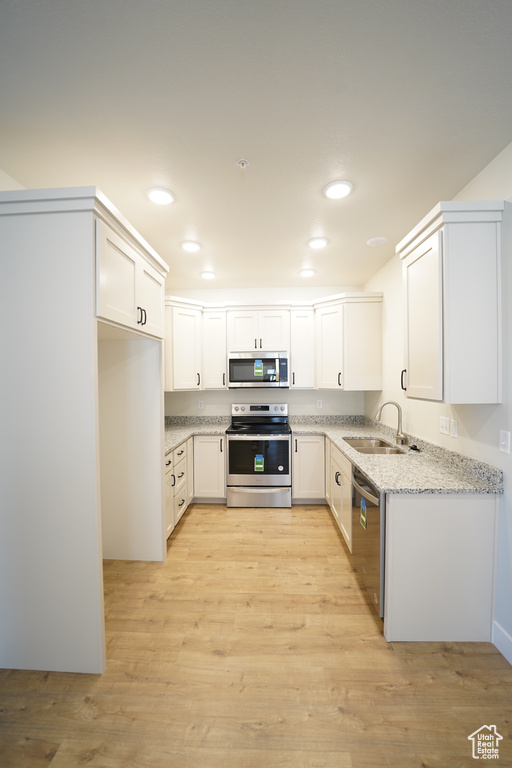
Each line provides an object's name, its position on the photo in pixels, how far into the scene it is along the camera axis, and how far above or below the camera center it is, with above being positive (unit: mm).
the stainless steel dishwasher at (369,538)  1672 -1008
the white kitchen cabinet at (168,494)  2554 -1019
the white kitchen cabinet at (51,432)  1404 -244
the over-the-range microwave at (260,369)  3609 +134
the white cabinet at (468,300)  1574 +423
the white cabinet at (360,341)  3301 +431
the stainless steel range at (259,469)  3377 -1020
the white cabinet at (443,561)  1604 -995
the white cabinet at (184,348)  3350 +385
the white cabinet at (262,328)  3645 +640
